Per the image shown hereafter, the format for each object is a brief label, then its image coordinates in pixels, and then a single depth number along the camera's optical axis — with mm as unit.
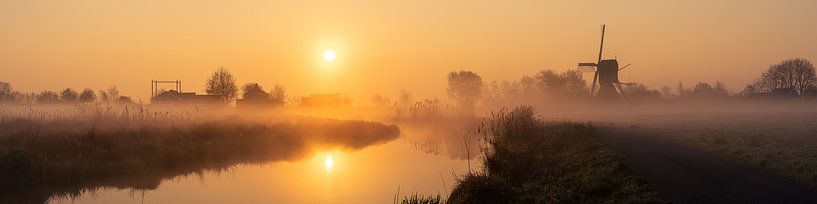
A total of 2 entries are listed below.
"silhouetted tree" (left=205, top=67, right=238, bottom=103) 78875
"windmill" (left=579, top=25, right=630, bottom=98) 76062
